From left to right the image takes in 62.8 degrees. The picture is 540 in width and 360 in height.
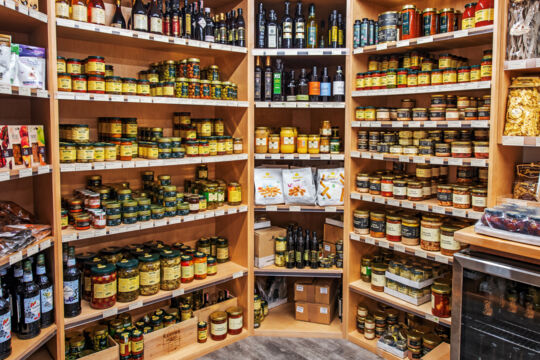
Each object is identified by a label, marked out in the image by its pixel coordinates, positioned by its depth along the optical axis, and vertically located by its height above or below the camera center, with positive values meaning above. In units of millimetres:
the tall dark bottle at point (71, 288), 2805 -919
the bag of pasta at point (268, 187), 3791 -359
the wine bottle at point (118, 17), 3094 +904
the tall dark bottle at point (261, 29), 3666 +959
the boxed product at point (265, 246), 3844 -879
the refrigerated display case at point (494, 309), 2217 -863
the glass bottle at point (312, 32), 3672 +938
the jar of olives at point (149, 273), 3195 -933
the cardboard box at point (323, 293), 3903 -1301
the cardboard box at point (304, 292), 3949 -1307
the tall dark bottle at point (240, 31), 3613 +928
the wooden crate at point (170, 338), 3305 -1491
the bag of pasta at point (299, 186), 3777 -350
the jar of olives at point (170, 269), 3297 -933
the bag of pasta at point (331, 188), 3768 -362
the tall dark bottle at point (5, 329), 2344 -989
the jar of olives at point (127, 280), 3076 -945
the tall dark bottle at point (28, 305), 2541 -930
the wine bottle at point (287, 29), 3646 +956
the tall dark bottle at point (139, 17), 3080 +885
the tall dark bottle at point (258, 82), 3730 +531
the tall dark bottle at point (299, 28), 3636 +967
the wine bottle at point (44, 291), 2658 -889
